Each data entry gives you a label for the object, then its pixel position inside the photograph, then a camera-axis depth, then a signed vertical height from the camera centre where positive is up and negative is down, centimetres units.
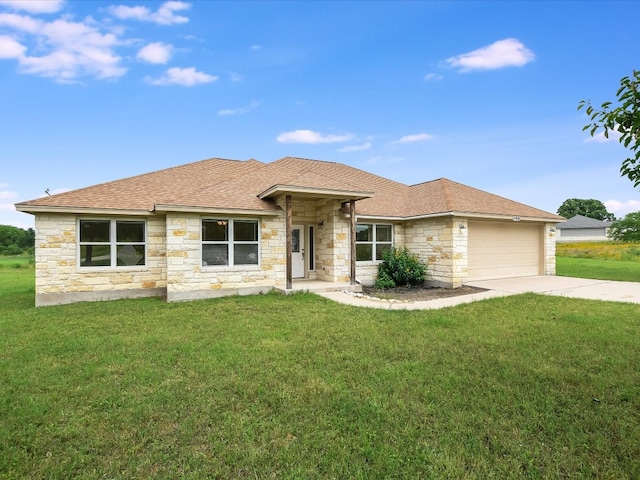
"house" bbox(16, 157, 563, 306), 987 +31
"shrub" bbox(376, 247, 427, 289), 1270 -111
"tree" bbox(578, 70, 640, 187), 251 +101
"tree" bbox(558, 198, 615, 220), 6869 +690
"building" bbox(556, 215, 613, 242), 4925 +169
